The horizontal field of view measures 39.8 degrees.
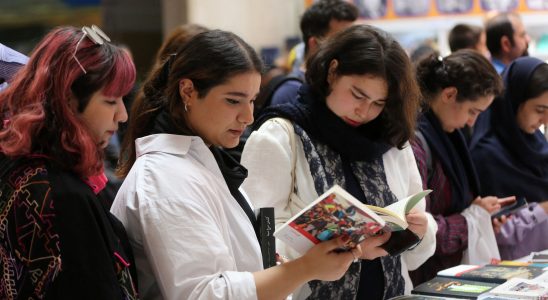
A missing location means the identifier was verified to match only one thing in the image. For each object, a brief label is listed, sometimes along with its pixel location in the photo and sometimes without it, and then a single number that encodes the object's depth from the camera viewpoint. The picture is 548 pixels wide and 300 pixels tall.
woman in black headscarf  3.51
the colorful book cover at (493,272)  2.58
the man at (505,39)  4.57
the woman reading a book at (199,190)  1.69
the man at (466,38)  4.91
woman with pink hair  1.53
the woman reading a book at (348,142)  2.36
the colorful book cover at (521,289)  2.28
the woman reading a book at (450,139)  3.05
